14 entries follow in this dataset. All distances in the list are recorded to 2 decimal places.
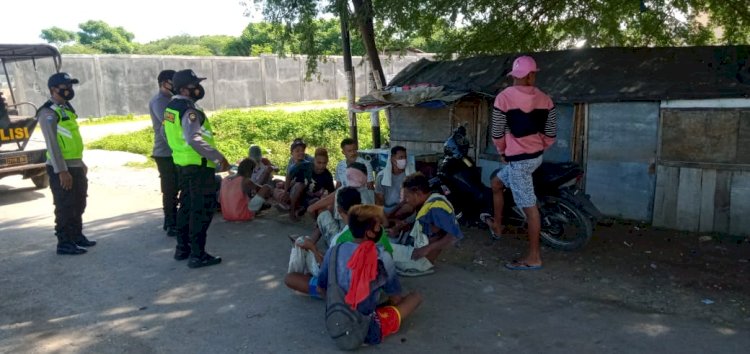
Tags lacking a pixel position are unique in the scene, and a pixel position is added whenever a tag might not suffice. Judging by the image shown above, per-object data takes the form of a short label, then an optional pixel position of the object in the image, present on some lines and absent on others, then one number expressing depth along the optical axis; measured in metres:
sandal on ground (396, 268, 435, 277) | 5.32
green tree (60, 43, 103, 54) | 48.98
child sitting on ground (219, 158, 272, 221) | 7.43
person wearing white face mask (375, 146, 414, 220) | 6.65
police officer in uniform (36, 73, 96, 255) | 5.89
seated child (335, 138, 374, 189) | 7.03
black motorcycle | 5.86
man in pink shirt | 5.35
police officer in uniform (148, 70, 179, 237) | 6.48
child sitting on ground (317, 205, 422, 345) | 3.74
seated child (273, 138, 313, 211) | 7.54
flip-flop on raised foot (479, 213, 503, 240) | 6.30
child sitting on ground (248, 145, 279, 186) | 7.96
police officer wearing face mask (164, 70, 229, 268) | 5.45
